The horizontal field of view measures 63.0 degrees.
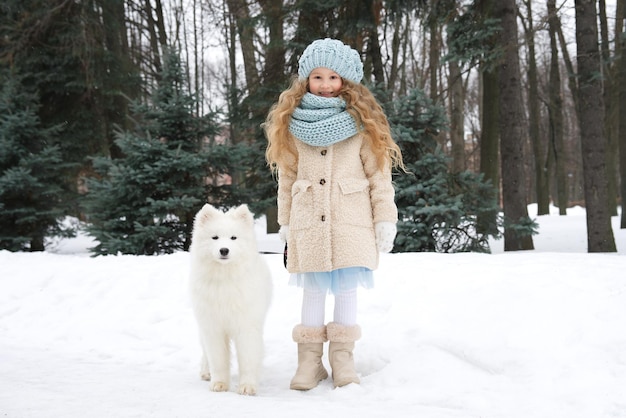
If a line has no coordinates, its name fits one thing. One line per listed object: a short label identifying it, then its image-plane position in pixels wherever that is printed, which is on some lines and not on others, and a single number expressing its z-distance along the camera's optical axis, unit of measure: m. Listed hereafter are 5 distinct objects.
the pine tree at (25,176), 9.99
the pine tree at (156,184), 8.54
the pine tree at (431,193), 7.75
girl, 3.47
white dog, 3.32
